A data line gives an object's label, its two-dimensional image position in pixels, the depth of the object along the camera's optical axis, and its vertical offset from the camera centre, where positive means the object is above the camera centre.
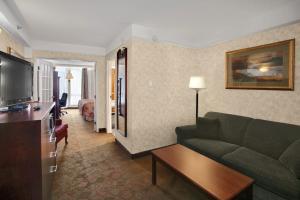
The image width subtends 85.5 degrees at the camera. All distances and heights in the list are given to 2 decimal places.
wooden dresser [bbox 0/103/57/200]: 1.29 -0.53
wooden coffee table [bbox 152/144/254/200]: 1.46 -0.84
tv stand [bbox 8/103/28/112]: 1.81 -0.16
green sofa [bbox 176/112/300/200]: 1.75 -0.79
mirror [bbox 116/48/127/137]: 3.23 +0.07
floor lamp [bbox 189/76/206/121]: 3.18 +0.23
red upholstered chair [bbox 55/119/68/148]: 3.30 -0.76
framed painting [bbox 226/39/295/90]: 2.40 +0.48
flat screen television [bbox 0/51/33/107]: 1.57 +0.16
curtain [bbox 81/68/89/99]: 9.42 +0.57
